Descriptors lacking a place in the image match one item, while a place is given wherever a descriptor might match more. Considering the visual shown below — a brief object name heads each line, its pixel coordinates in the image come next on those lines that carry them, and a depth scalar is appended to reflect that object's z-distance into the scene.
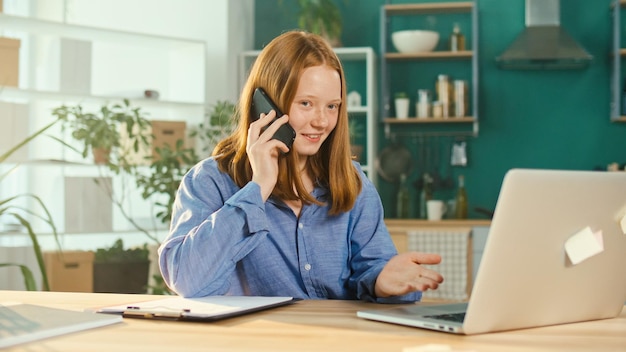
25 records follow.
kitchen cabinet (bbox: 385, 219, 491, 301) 4.84
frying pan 5.54
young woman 1.80
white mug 5.21
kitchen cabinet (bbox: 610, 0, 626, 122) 5.09
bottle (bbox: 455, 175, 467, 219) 5.29
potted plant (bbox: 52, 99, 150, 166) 4.32
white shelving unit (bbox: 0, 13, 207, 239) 4.43
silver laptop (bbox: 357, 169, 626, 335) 1.18
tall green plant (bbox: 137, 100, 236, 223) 4.46
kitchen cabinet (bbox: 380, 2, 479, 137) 5.39
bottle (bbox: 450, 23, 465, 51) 5.39
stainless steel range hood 5.08
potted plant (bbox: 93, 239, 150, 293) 4.41
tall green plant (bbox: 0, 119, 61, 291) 2.90
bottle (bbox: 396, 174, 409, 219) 5.41
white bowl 5.34
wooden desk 1.16
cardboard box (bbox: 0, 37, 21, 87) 4.12
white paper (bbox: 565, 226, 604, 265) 1.28
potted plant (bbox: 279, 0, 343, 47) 5.31
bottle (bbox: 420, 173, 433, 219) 5.41
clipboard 1.37
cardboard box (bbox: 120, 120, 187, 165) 4.65
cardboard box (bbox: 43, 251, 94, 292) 4.27
